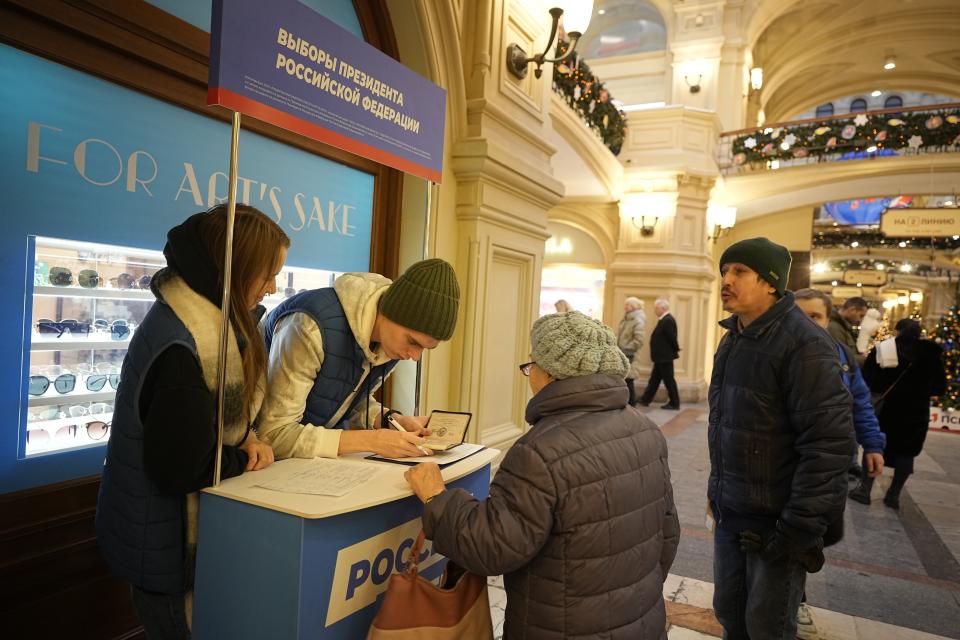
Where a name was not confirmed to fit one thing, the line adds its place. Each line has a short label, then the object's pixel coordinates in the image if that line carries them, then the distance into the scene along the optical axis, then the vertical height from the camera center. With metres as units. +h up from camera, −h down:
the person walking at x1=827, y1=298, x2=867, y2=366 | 4.59 +0.09
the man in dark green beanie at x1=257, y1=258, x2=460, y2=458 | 1.65 -0.13
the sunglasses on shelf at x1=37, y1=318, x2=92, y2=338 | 1.89 -0.15
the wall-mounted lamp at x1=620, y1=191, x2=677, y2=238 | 10.13 +2.01
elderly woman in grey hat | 1.29 -0.47
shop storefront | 1.81 +0.20
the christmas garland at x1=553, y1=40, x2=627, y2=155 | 7.24 +3.15
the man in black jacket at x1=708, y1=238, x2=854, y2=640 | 1.90 -0.43
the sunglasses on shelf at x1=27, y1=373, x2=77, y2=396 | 1.88 -0.34
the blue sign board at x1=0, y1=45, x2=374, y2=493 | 1.79 +0.44
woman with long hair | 1.29 -0.28
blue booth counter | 1.31 -0.64
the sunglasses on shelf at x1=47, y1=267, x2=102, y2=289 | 1.91 +0.03
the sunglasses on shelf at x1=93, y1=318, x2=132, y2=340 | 2.06 -0.15
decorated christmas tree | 8.82 -0.24
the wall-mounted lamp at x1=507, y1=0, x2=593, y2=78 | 3.74 +1.94
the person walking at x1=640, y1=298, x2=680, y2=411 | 8.63 -0.46
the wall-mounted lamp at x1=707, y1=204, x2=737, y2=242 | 10.53 +1.96
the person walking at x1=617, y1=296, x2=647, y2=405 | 8.30 -0.18
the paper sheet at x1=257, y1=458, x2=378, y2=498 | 1.42 -0.48
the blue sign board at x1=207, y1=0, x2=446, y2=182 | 1.42 +0.65
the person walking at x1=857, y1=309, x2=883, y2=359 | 6.79 +0.03
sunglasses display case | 1.89 -0.17
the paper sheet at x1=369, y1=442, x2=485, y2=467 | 1.69 -0.47
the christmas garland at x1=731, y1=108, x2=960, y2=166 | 9.90 +3.52
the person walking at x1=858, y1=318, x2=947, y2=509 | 4.62 -0.53
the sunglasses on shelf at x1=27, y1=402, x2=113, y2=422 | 1.90 -0.44
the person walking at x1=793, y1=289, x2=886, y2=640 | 2.71 -0.49
